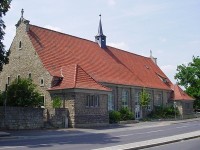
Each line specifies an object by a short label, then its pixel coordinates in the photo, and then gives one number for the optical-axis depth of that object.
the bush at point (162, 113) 48.84
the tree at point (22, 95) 29.77
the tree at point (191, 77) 69.11
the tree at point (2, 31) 24.20
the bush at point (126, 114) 40.50
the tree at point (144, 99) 46.31
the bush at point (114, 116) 37.88
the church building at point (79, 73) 33.19
